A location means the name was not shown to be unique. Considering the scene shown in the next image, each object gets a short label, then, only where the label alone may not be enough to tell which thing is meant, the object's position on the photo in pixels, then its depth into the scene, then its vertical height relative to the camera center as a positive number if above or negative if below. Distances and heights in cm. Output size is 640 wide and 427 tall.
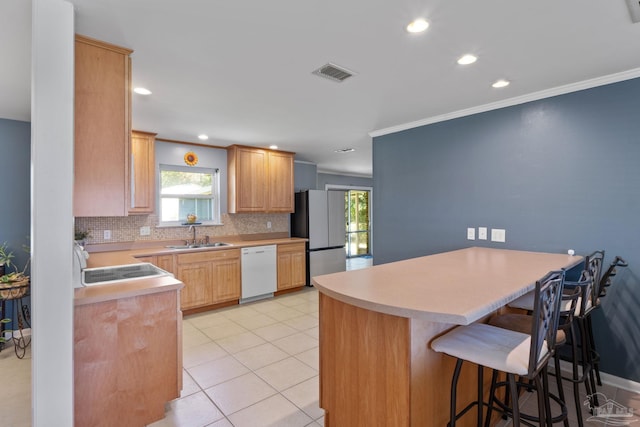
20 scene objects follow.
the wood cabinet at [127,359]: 183 -87
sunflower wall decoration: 470 +86
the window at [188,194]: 459 +33
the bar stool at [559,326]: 162 -66
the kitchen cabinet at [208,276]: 411 -81
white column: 151 +4
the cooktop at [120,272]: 258 -47
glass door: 902 -23
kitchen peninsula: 142 -60
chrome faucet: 466 -20
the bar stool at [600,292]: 215 -57
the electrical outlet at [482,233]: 323 -20
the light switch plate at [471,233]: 331 -20
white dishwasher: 469 -85
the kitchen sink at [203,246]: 444 -42
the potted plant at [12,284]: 279 -59
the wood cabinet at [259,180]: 489 +57
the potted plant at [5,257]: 321 -40
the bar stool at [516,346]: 133 -61
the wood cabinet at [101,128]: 178 +51
